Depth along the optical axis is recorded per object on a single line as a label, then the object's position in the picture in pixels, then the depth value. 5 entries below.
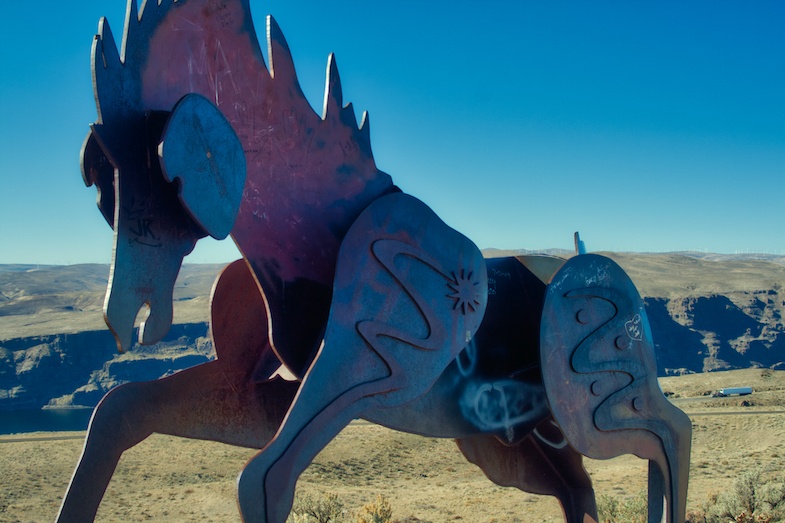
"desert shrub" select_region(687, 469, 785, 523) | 10.43
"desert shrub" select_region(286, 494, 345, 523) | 11.07
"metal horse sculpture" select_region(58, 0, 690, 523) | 3.82
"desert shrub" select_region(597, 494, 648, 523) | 11.33
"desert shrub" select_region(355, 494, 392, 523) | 10.69
